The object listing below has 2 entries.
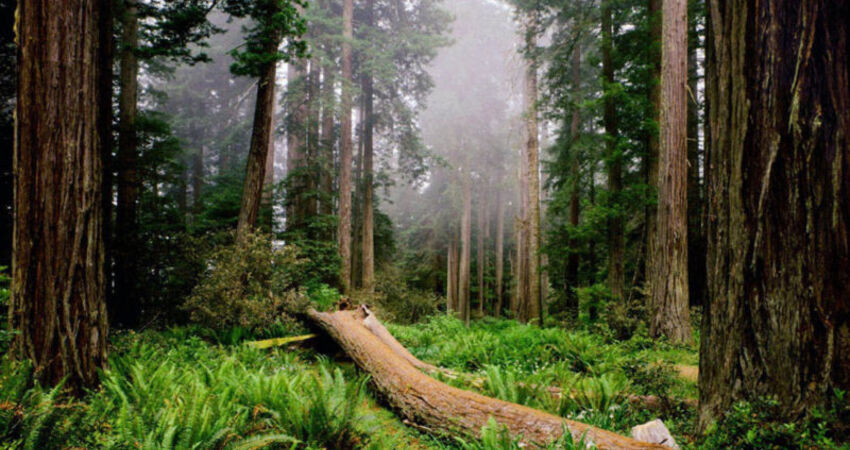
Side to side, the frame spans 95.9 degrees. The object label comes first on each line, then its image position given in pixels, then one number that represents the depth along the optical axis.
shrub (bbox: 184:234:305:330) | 7.53
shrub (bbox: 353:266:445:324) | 16.33
